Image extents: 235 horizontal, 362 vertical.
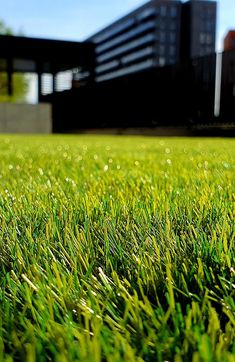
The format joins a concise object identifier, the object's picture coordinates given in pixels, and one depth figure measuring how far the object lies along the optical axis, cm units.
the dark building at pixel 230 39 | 8049
